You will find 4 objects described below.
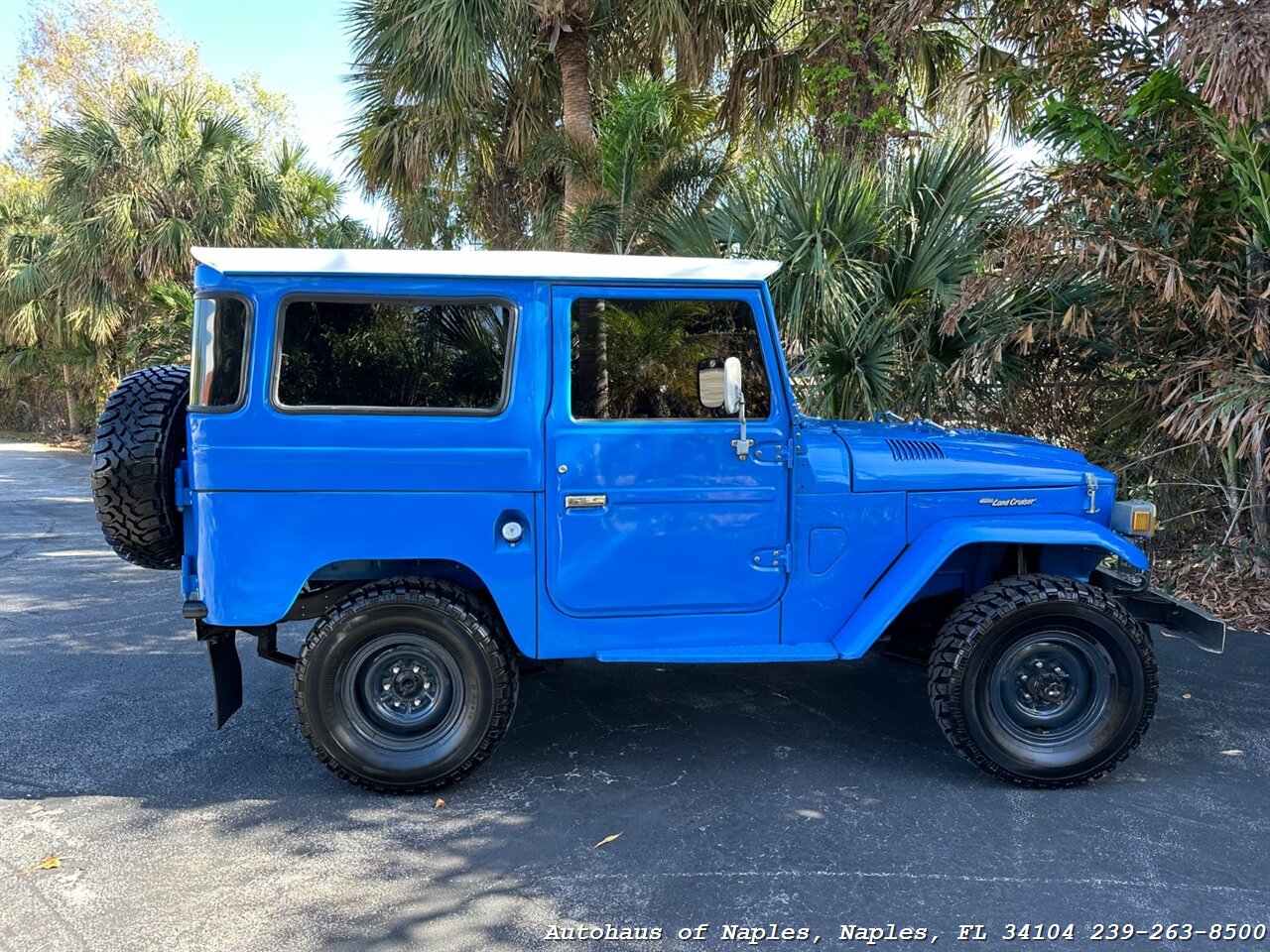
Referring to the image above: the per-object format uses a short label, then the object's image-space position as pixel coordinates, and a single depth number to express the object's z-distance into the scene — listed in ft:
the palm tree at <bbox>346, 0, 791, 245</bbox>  37.19
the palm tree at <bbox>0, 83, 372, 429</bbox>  57.41
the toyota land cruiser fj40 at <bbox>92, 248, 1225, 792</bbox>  12.84
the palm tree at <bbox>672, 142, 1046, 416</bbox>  23.56
